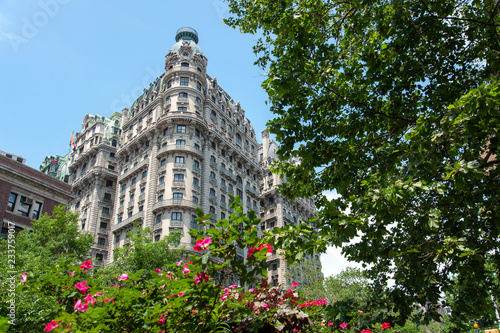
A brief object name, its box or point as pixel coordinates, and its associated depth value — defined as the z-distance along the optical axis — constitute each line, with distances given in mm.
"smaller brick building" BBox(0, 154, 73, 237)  29531
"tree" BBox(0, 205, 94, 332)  16391
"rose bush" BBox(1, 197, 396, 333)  5219
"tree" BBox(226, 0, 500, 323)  6352
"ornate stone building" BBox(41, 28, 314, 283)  46500
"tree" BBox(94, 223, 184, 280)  32281
